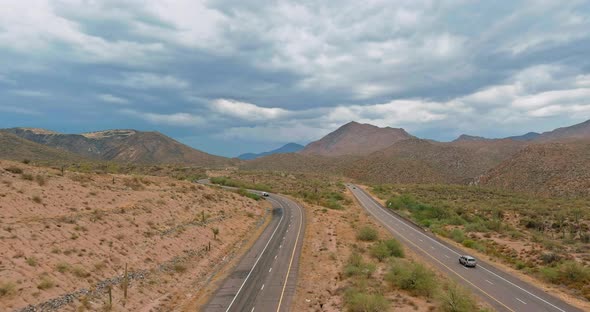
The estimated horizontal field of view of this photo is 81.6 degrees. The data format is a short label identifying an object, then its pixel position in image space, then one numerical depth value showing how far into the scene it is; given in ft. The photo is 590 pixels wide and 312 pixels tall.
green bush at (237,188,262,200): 275.18
